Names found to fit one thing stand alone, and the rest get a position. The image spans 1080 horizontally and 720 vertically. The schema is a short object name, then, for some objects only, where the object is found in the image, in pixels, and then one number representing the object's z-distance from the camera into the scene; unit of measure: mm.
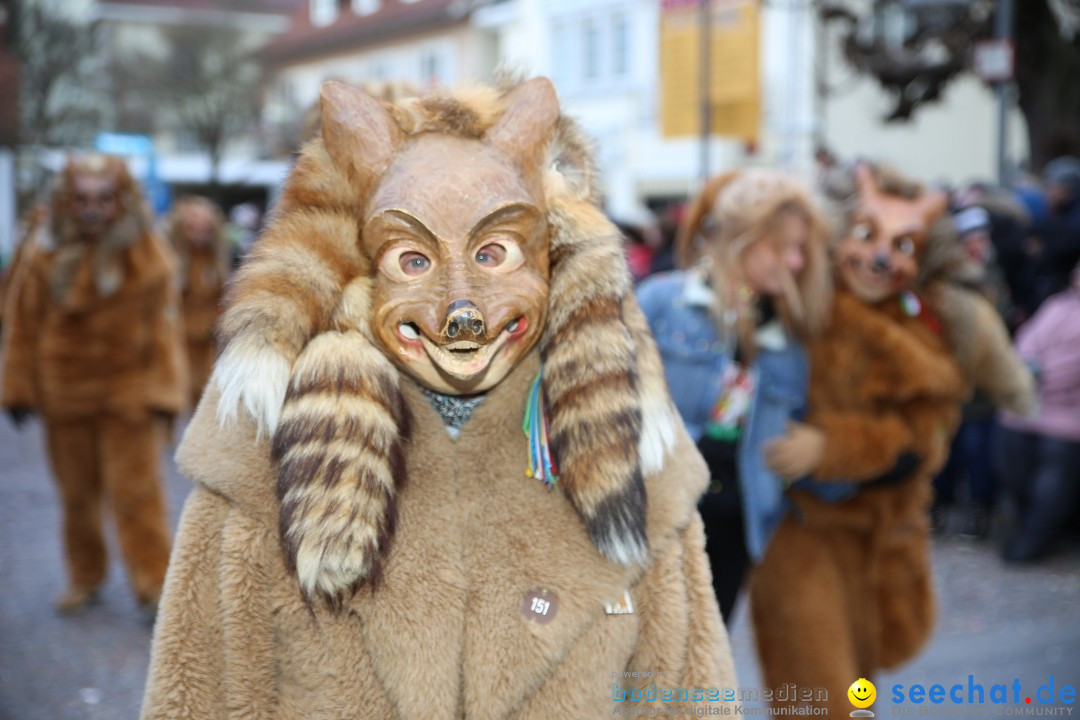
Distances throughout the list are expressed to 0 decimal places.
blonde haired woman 3268
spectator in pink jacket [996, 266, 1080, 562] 6457
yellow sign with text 12797
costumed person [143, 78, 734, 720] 1829
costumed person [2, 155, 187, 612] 5102
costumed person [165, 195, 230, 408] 9422
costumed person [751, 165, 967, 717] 3367
